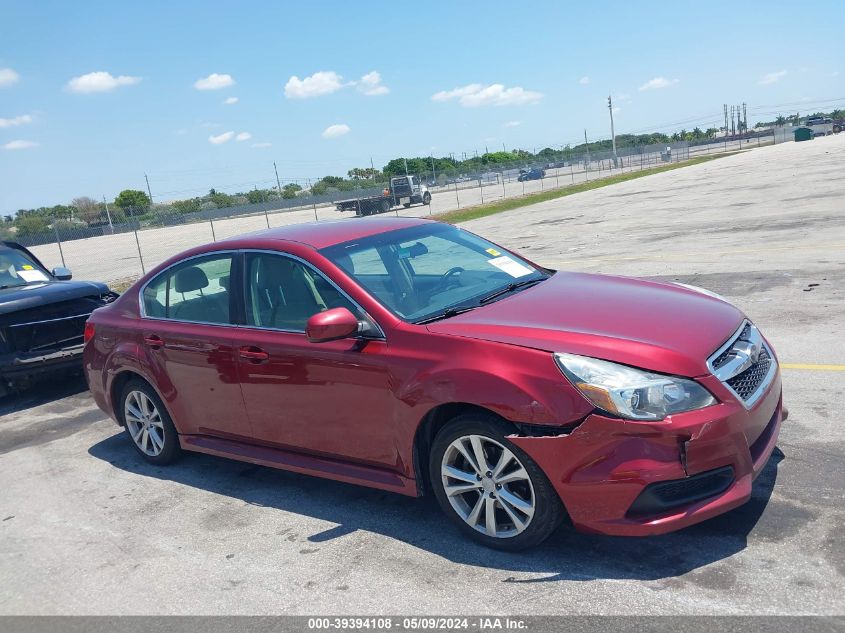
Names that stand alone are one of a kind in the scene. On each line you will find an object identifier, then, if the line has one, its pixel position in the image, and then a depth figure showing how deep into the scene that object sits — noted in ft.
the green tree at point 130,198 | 280.98
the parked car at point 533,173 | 227.67
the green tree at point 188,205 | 162.71
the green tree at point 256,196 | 180.34
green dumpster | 277.23
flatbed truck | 153.58
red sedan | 11.47
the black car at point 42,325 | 26.45
